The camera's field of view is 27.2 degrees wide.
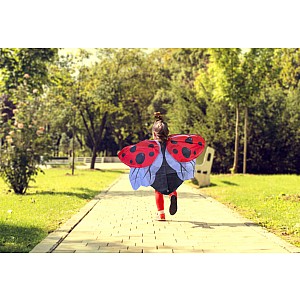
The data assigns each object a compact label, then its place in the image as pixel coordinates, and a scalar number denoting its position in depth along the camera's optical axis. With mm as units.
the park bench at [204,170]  14693
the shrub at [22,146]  12039
